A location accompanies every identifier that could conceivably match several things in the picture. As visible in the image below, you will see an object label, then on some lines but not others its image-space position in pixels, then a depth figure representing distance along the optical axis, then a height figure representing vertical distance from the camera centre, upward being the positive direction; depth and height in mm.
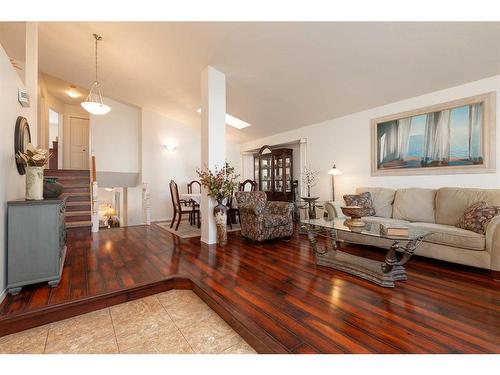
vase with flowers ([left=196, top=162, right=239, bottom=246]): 3465 -42
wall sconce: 6238 +1124
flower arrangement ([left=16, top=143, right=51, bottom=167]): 2141 +285
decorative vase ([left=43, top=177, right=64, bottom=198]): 2340 -11
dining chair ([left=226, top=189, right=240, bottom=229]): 4742 -575
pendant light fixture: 3570 +1285
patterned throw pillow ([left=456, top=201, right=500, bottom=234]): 2396 -313
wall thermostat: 2363 +947
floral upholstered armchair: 3504 -480
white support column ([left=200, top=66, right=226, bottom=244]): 3598 +960
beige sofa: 2324 -431
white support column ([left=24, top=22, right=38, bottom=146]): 2936 +1557
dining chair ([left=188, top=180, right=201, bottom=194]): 6201 +63
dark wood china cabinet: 5684 +399
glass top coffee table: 2152 -799
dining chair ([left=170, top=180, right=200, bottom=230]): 4691 -402
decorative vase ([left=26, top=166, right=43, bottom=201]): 2127 +27
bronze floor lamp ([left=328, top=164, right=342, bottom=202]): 4398 +299
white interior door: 7137 +1387
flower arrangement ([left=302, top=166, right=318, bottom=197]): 5113 +217
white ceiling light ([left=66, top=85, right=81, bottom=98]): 5803 +2532
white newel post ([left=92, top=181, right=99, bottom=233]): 4648 -453
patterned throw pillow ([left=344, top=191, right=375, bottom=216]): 3676 -204
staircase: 5069 -189
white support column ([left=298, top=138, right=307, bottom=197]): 5328 +700
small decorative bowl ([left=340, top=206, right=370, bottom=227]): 2607 -310
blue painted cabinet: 1961 -502
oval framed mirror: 2246 +506
